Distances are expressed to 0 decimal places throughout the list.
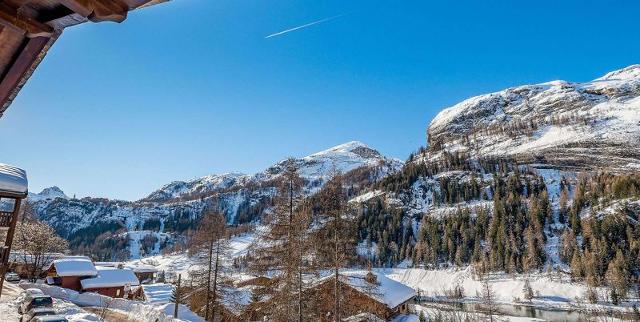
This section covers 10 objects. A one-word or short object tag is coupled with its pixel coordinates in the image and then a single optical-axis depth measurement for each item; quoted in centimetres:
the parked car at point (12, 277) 3447
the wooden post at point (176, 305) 2272
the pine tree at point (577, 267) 9277
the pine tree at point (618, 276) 7748
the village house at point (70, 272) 3866
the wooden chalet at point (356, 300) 2088
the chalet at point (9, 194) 1341
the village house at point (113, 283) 4025
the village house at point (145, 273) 7788
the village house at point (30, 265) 3980
